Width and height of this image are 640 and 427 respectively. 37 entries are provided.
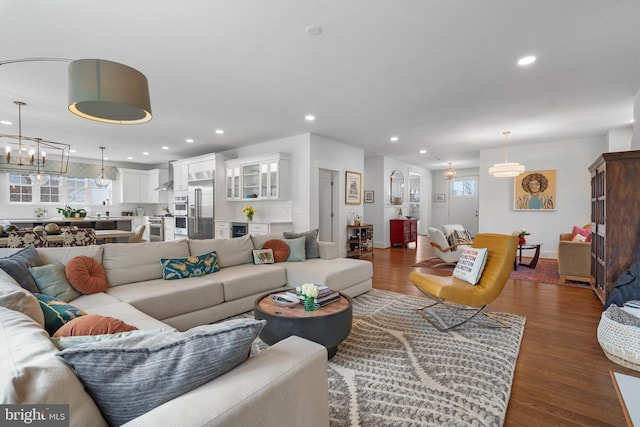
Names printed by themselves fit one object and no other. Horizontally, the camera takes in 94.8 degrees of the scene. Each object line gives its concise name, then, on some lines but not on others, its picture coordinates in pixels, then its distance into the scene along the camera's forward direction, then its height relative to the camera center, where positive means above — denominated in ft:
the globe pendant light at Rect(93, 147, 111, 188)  23.03 +2.53
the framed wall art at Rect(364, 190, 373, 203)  29.01 +1.69
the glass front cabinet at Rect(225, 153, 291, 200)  19.94 +2.61
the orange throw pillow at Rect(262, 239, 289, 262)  12.80 -1.54
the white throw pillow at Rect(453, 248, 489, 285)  9.78 -1.78
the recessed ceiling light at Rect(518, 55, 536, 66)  9.57 +5.07
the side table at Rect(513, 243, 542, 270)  17.19 -2.93
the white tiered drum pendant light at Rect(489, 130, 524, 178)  18.56 +2.79
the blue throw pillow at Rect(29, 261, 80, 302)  7.07 -1.69
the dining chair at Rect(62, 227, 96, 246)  13.16 -1.08
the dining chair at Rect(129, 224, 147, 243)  17.54 -1.37
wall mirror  29.43 +2.66
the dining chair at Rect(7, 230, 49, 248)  11.55 -1.04
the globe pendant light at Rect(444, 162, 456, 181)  29.55 +3.90
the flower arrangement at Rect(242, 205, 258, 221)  21.19 +0.16
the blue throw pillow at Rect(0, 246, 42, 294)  6.46 -1.23
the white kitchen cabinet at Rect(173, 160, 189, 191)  25.41 +3.33
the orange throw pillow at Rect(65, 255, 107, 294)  7.88 -1.71
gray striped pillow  2.60 -1.43
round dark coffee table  6.86 -2.63
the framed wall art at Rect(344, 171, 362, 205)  22.66 +2.00
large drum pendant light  5.31 +2.40
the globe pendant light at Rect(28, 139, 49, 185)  14.55 +2.40
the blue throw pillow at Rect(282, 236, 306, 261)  12.97 -1.59
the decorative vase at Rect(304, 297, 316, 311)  7.51 -2.34
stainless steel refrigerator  23.73 +0.43
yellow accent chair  9.09 -2.36
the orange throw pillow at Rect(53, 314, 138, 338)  3.58 -1.42
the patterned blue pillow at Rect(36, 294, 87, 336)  4.48 -1.60
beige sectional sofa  2.34 -1.72
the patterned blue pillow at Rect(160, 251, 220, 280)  9.79 -1.84
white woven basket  7.01 -3.21
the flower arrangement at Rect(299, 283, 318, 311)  7.54 -2.16
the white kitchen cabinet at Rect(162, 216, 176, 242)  25.61 -1.29
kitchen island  19.55 -0.69
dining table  13.08 -1.19
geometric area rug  5.56 -3.75
